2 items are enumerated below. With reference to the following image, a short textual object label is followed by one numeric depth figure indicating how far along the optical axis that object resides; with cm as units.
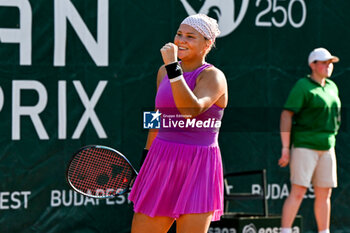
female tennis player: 841
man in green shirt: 1382
